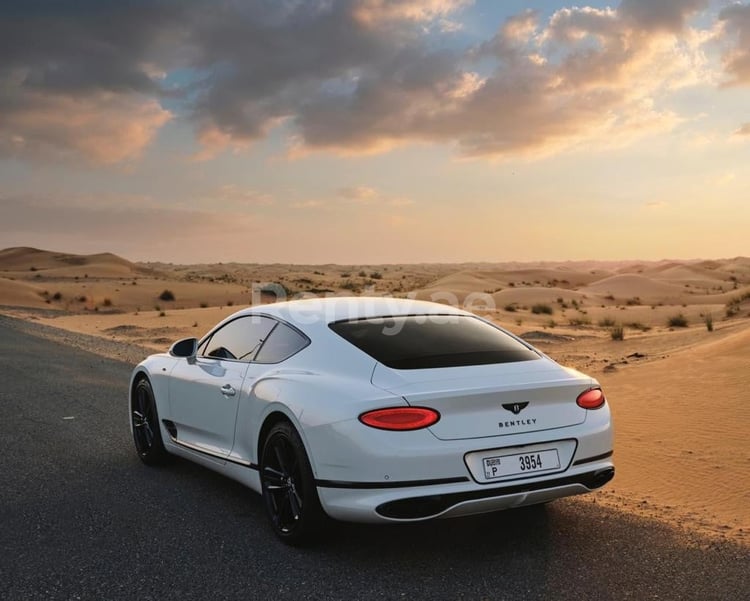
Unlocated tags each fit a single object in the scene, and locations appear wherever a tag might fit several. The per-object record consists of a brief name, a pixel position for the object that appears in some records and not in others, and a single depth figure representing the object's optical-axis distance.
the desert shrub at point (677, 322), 28.71
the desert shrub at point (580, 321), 30.89
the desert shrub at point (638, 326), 27.62
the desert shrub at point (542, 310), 38.59
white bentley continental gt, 4.67
